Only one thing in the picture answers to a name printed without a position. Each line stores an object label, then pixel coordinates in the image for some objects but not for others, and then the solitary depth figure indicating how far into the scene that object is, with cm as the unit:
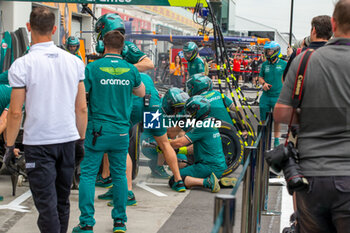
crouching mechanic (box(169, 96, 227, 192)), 1281
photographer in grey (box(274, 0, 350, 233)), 522
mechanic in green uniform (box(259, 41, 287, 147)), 2006
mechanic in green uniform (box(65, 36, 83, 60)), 1734
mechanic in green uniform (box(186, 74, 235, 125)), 1414
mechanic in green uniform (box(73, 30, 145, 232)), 913
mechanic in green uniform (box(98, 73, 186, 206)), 1218
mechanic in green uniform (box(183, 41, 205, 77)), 1997
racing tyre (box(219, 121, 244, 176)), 1428
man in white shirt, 712
